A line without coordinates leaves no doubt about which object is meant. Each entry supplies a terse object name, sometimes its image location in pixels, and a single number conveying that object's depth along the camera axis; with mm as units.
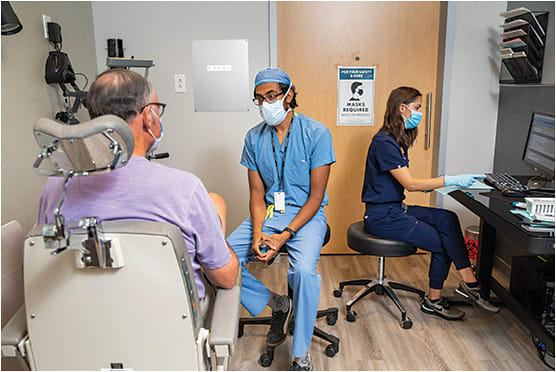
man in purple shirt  1021
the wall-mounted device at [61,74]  2162
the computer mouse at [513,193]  1957
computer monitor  2004
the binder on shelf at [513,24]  2323
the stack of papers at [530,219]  1556
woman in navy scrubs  2068
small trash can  2777
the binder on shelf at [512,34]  2344
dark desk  1482
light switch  2816
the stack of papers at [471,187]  2127
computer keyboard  1981
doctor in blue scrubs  1827
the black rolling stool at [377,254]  2040
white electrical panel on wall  2779
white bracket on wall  2184
